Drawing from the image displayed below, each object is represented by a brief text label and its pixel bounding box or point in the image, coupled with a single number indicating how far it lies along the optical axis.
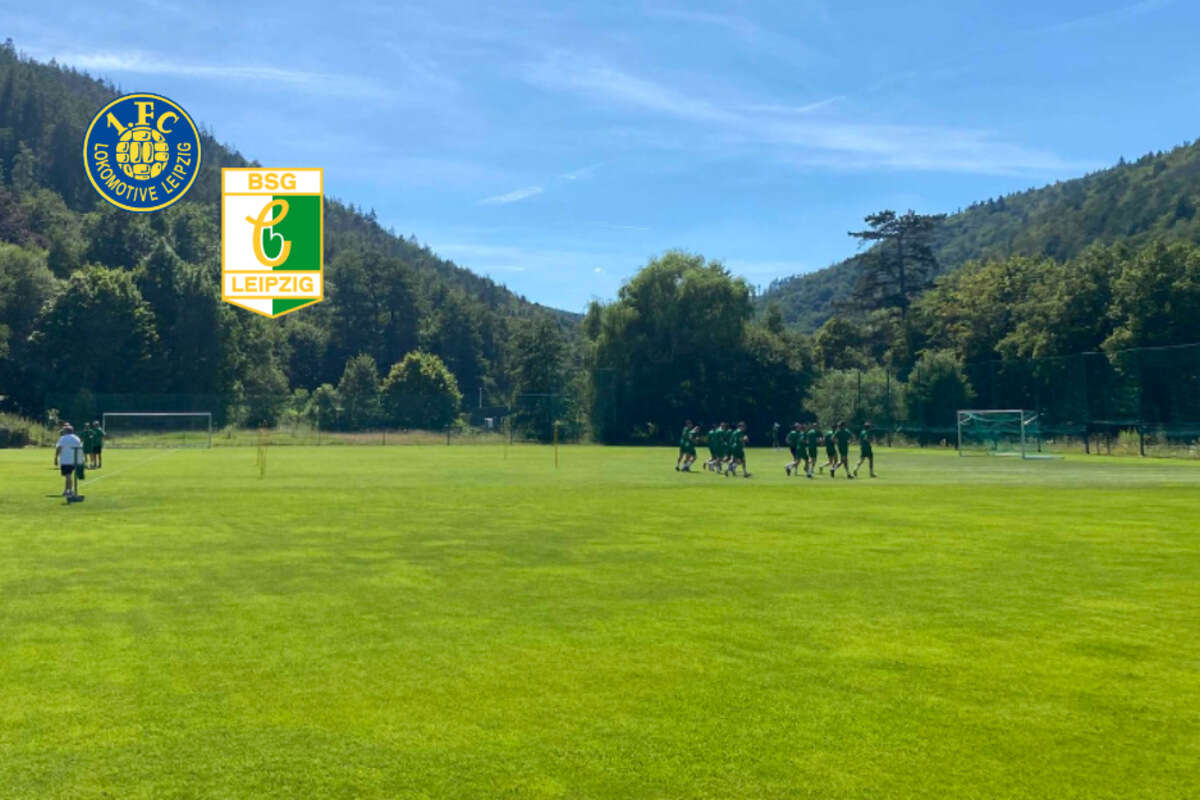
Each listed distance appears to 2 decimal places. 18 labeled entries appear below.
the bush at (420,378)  115.88
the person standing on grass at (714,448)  36.06
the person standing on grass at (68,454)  23.20
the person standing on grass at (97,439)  35.19
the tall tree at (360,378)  130.62
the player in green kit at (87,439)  35.12
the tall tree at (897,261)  115.75
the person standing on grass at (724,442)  35.19
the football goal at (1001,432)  51.09
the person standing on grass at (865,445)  34.88
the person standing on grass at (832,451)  35.25
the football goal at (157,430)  64.00
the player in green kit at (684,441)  37.69
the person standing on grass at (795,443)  36.00
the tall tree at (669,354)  75.00
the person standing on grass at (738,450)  34.62
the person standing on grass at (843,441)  34.38
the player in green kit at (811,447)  35.75
